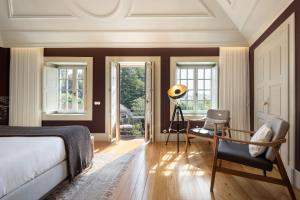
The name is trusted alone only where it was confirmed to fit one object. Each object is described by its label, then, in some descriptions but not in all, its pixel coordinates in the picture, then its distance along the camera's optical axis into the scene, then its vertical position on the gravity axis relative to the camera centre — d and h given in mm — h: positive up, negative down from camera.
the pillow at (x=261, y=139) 1969 -456
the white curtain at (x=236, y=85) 4032 +344
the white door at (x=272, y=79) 2453 +347
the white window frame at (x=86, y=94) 4381 +120
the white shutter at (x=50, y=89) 4350 +253
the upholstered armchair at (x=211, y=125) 3237 -490
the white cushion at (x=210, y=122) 3556 -461
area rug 1917 -1037
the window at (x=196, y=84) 4560 +408
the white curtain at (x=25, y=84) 4279 +367
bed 1374 -569
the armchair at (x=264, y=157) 1843 -634
